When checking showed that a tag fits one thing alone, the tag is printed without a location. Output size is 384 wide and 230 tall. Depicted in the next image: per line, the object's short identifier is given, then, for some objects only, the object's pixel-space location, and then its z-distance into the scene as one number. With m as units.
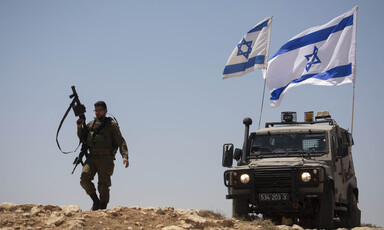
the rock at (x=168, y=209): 19.02
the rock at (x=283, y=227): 18.73
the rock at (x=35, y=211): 17.00
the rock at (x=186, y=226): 16.42
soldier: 19.78
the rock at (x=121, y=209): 17.70
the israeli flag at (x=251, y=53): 33.84
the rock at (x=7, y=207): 17.66
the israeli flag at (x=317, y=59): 29.98
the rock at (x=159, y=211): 18.23
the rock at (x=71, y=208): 17.49
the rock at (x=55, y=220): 15.31
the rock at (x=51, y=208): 18.20
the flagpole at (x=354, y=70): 28.10
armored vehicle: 20.89
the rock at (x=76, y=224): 14.68
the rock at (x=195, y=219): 17.31
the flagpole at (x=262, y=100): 29.18
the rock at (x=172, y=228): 15.72
